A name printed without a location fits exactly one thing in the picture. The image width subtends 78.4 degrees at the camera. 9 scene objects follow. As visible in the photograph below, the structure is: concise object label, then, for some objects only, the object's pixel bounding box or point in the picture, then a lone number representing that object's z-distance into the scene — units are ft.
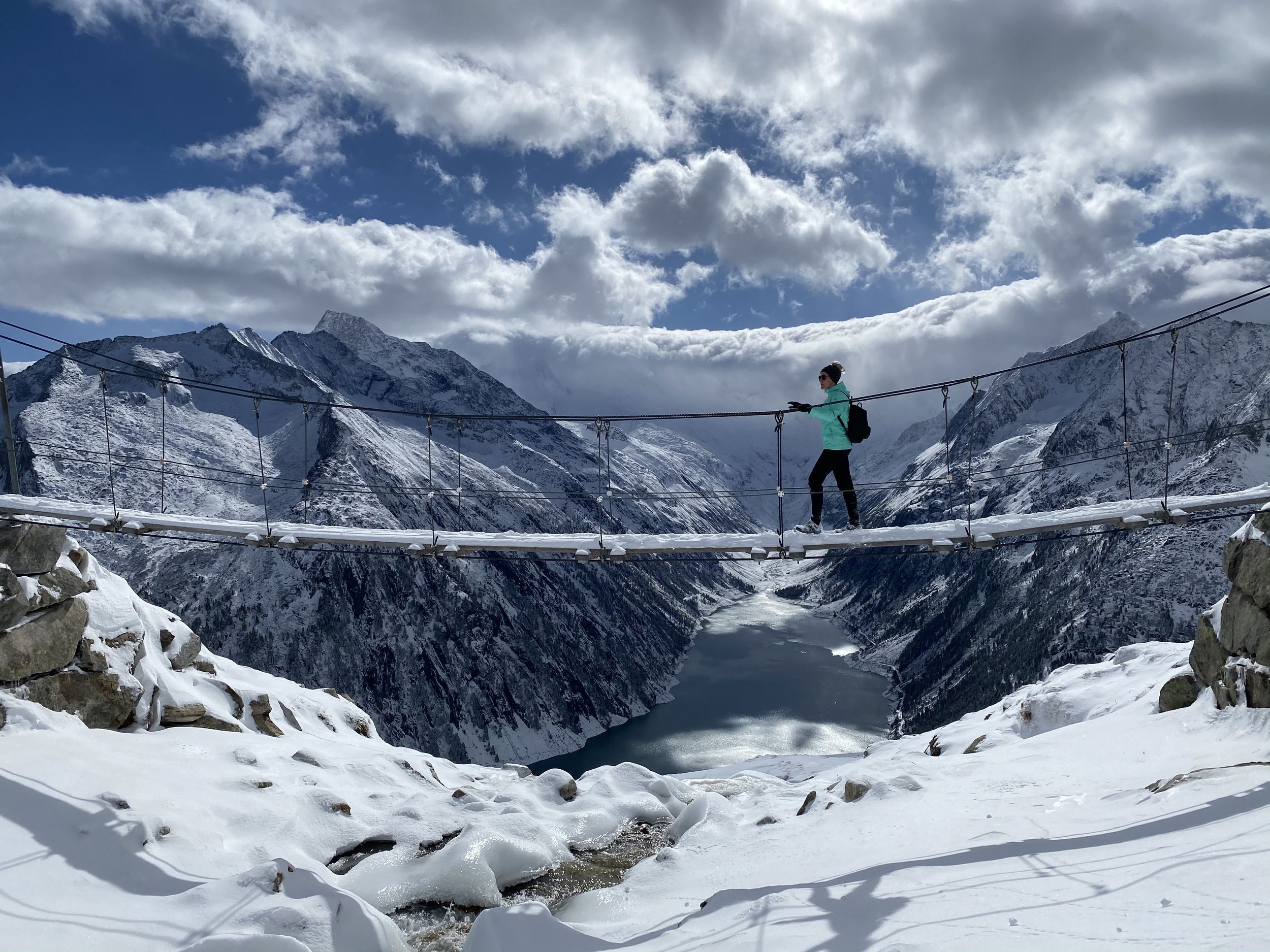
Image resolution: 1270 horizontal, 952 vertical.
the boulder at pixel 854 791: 46.57
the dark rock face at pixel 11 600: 46.44
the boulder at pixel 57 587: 48.93
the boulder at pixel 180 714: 52.65
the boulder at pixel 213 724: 54.24
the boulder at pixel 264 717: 57.72
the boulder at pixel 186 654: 58.49
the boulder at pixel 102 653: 49.42
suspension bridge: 48.39
